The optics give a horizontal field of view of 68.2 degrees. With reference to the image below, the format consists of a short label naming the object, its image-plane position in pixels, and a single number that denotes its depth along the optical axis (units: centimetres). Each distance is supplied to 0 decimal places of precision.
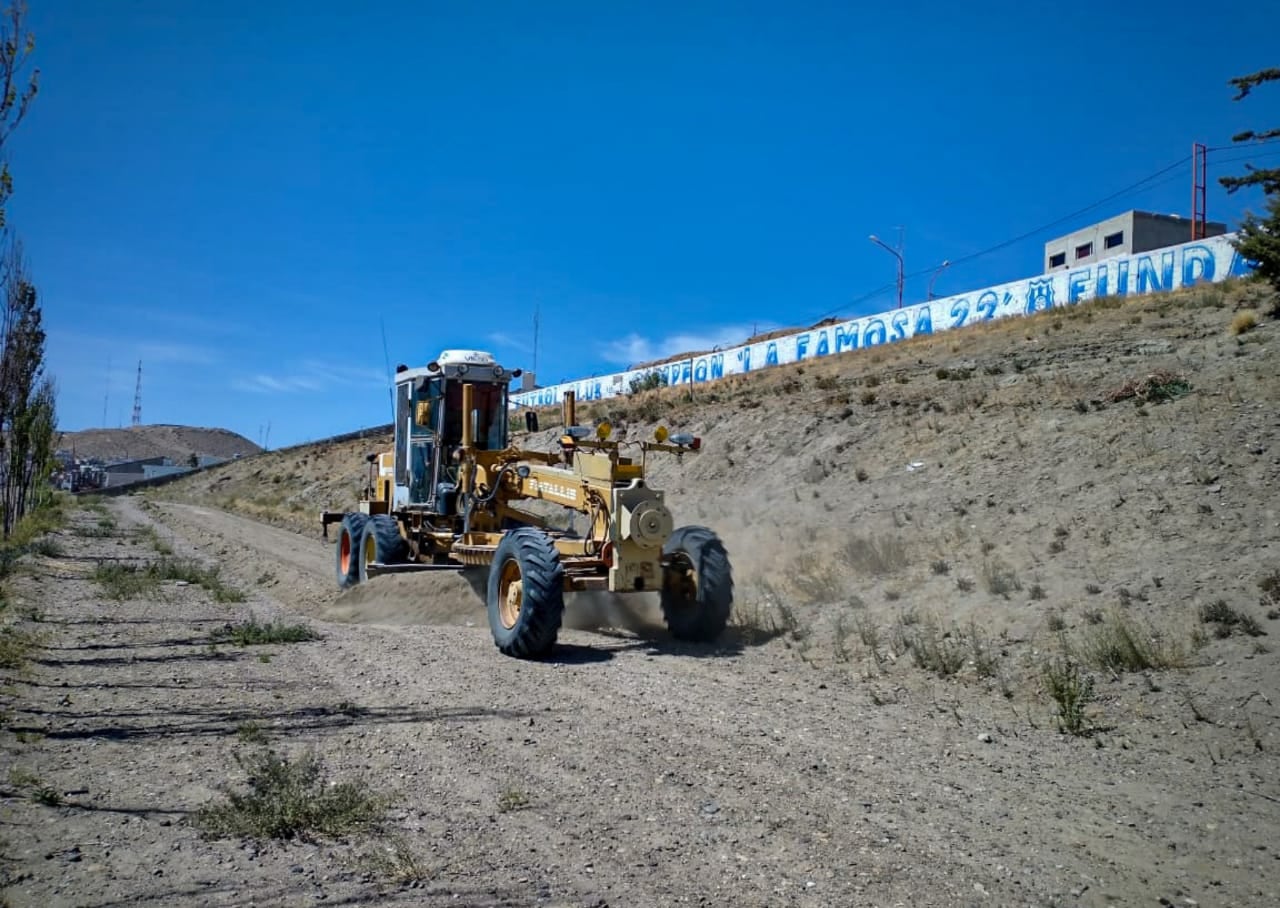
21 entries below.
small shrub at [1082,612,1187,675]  819
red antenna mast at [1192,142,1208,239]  3709
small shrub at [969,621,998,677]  881
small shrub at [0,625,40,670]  842
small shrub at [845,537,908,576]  1325
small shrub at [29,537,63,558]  1928
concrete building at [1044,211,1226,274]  5262
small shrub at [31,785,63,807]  525
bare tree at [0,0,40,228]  820
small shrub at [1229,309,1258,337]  1731
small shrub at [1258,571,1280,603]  888
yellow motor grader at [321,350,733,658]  1008
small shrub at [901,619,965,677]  909
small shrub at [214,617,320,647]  1047
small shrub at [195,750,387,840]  495
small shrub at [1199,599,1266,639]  841
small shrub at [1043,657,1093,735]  724
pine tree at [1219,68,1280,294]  1797
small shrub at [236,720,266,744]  653
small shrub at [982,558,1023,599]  1101
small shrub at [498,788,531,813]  548
